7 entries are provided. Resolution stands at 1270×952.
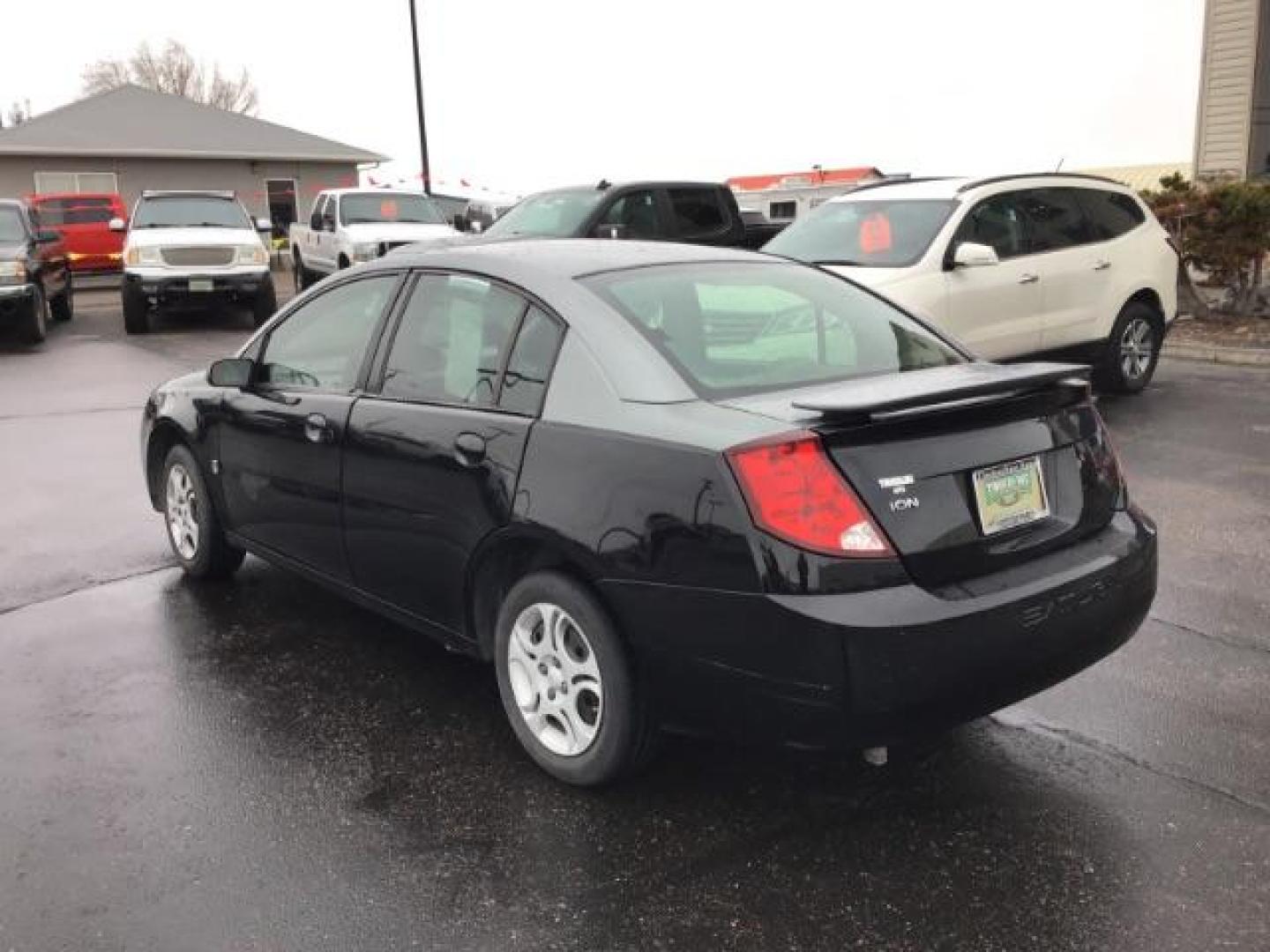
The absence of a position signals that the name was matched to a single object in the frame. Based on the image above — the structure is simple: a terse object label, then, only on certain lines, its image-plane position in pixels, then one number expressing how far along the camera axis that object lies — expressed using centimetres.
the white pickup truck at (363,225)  1753
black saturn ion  289
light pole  2794
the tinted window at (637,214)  1316
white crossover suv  849
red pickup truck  2608
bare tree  7181
